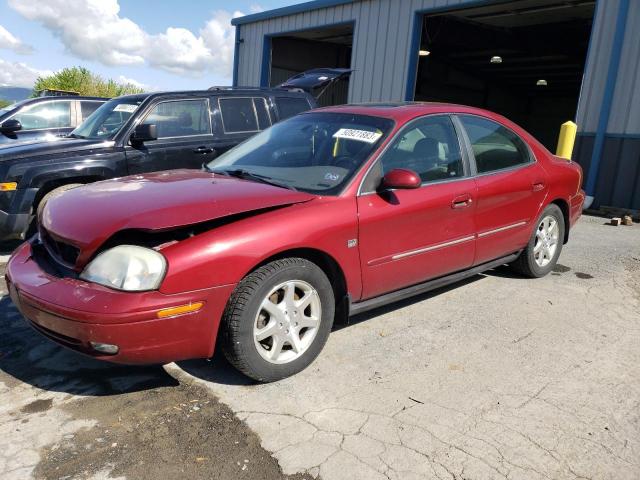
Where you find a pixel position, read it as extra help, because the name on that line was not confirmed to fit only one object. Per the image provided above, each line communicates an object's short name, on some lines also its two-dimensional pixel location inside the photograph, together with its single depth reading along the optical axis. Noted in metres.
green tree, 26.08
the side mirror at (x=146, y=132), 5.52
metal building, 9.46
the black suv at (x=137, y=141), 5.19
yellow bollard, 9.77
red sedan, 2.54
